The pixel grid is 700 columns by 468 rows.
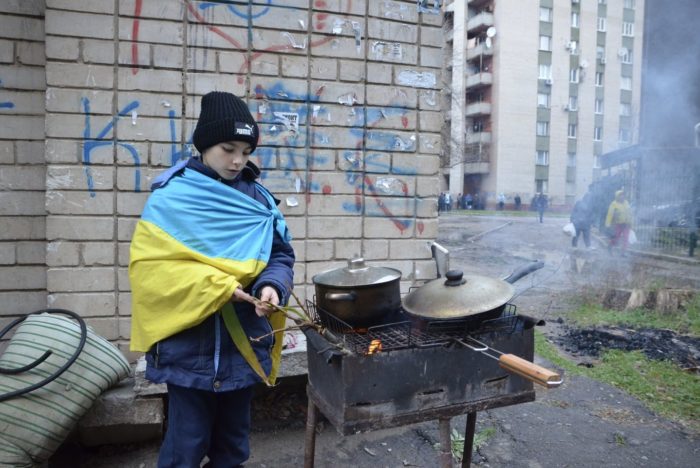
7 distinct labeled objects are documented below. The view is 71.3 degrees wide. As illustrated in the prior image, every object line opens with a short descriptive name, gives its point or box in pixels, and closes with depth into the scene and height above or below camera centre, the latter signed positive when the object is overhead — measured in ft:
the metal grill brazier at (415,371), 6.86 -2.42
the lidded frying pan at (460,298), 7.30 -1.39
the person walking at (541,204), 80.28 +1.20
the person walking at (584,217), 47.42 -0.45
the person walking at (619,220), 42.29 -0.58
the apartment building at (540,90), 120.26 +31.15
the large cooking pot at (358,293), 7.52 -1.37
